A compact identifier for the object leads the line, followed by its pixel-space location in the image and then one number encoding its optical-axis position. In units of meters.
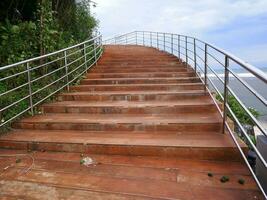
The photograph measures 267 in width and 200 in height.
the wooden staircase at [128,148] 1.81
